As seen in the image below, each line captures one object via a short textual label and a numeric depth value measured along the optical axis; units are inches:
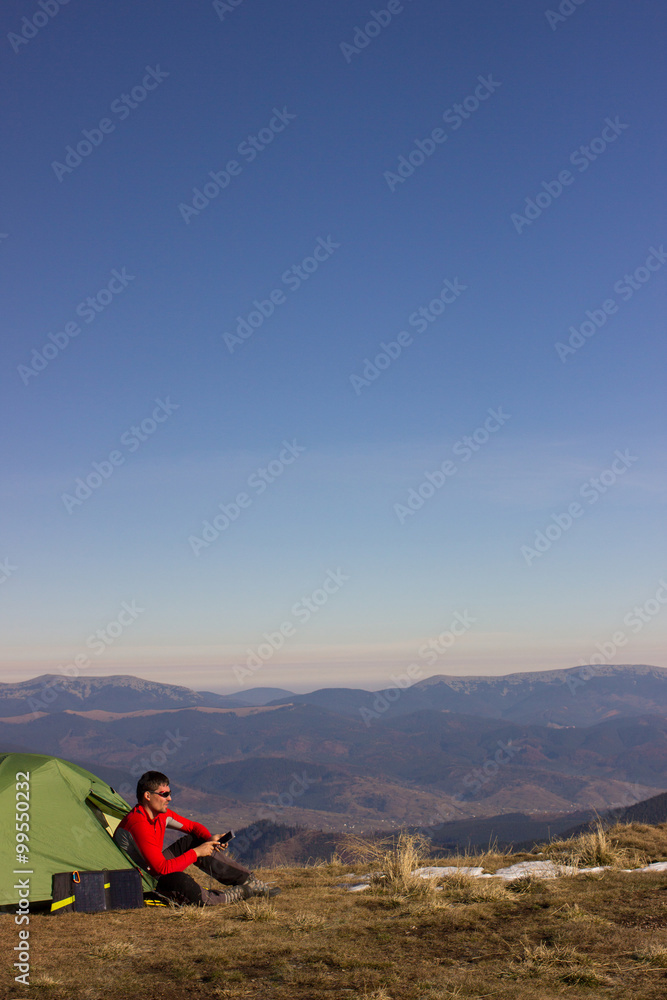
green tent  356.5
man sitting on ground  350.3
